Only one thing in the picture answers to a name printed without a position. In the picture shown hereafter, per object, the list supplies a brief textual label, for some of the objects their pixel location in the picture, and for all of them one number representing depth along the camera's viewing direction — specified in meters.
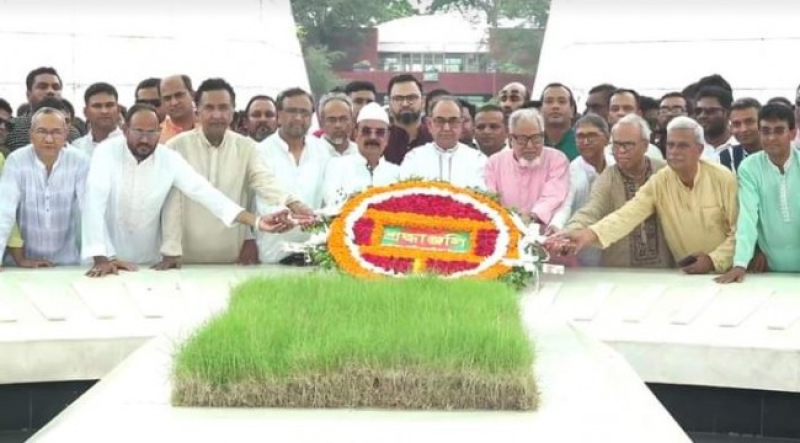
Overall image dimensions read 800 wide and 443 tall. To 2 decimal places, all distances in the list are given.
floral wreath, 5.85
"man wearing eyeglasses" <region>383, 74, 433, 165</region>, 7.29
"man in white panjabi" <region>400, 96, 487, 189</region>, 6.60
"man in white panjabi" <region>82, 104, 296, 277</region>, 6.22
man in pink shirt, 6.37
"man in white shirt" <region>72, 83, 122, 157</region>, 7.11
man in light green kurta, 6.08
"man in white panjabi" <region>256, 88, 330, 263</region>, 6.82
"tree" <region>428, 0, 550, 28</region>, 31.81
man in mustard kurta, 6.14
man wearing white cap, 6.59
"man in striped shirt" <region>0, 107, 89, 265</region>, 6.32
